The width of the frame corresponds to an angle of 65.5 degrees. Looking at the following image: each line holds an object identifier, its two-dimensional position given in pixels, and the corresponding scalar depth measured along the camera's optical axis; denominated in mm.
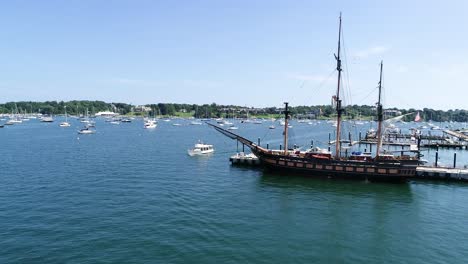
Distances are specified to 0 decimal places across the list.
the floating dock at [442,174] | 63531
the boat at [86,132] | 157500
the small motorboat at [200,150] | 90438
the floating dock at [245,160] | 77675
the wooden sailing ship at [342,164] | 59906
